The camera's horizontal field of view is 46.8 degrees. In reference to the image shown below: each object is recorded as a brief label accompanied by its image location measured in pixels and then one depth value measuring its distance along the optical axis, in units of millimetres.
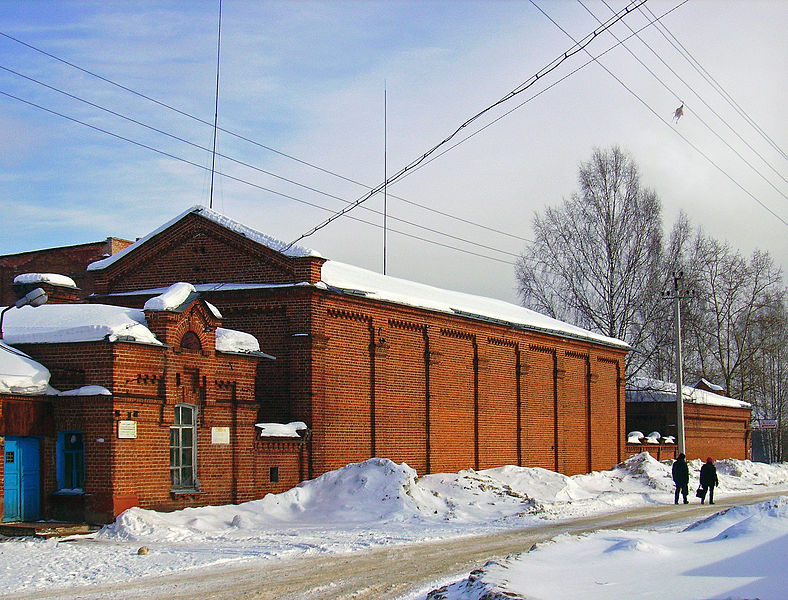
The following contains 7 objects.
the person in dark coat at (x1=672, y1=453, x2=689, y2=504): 27344
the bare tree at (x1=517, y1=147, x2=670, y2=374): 47875
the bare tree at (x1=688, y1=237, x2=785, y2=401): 56188
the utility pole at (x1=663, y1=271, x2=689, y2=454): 36094
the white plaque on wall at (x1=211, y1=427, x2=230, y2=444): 21281
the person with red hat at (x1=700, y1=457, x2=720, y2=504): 27250
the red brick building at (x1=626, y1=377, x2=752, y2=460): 45959
